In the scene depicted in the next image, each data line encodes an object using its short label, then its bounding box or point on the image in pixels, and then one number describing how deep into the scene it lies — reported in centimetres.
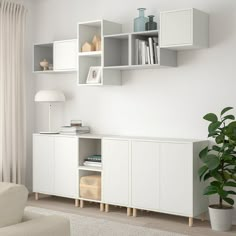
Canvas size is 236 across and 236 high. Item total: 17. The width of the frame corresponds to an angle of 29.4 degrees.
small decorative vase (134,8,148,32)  494
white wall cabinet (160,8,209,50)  444
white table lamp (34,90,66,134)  555
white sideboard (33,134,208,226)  447
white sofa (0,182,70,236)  229
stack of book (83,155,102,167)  524
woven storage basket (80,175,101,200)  514
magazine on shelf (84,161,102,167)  522
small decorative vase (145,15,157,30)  484
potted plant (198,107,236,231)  421
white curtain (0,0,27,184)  567
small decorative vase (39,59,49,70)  578
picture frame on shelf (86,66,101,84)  523
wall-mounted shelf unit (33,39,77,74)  551
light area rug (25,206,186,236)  423
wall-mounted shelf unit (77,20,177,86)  486
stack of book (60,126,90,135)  543
